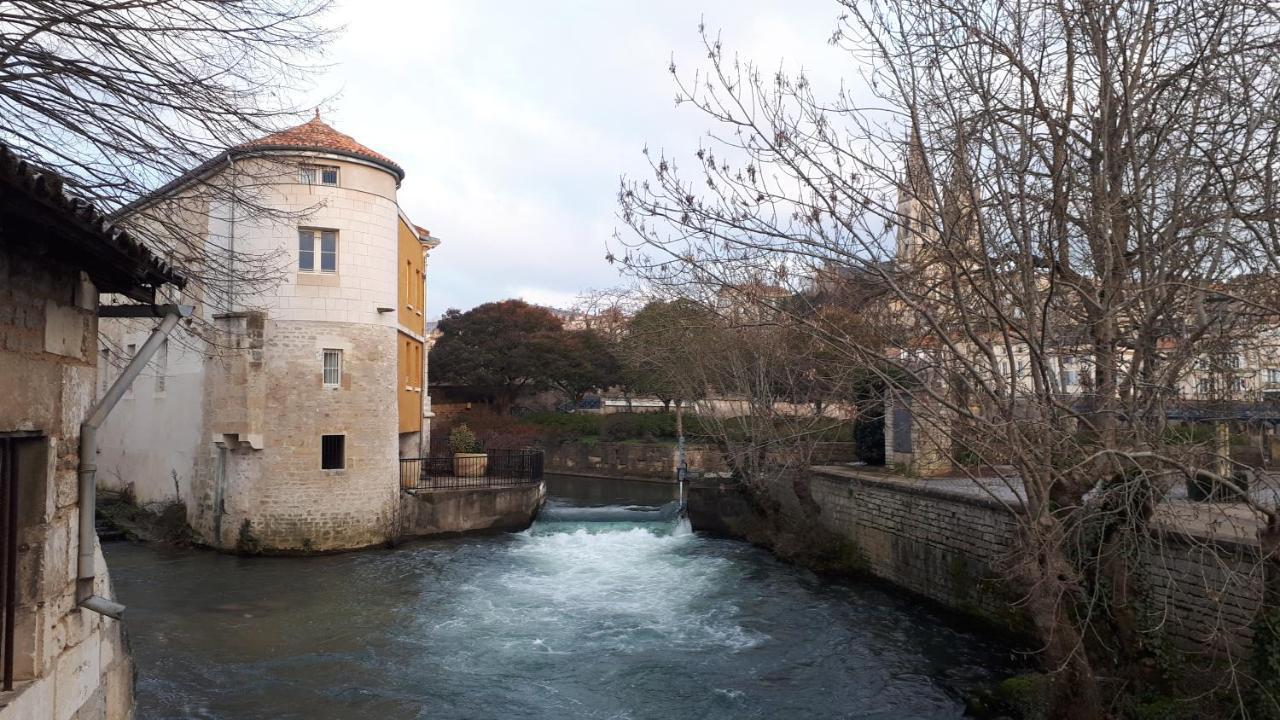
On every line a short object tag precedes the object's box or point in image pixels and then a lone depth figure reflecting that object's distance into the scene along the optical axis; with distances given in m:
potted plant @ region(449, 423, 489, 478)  20.97
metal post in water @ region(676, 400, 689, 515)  25.64
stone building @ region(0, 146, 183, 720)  3.62
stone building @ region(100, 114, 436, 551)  16.41
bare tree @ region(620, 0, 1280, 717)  5.96
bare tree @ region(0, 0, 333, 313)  4.88
